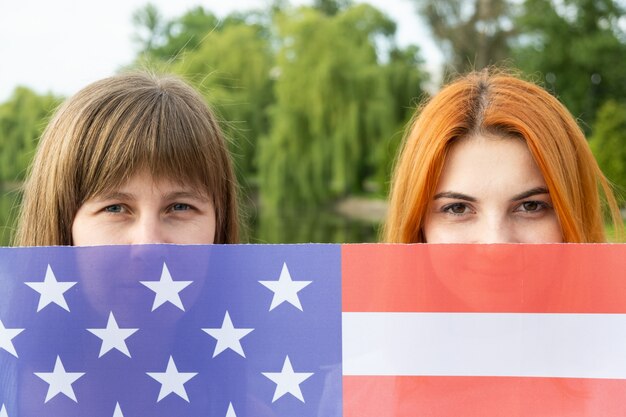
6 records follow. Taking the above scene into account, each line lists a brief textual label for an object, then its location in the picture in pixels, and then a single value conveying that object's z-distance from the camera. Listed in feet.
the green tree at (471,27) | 88.07
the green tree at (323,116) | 60.39
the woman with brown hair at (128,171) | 6.15
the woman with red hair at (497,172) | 6.21
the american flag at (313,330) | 4.67
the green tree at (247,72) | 69.36
